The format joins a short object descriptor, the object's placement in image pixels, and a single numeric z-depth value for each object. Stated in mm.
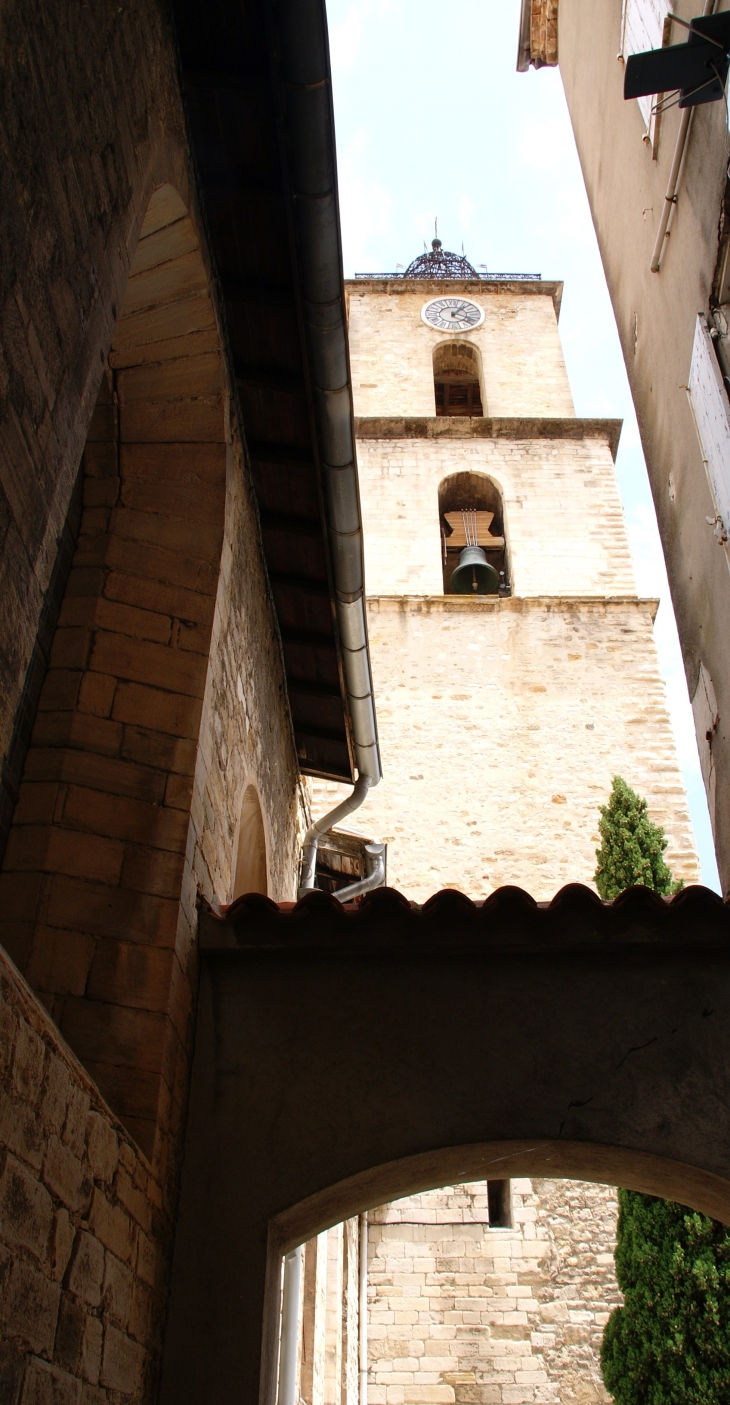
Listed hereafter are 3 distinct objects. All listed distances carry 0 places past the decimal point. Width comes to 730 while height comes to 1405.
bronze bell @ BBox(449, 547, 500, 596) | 12242
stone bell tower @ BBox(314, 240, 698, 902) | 12203
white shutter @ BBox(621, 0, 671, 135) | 5638
